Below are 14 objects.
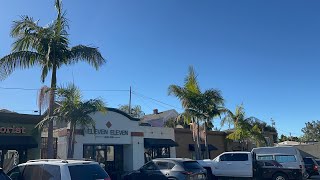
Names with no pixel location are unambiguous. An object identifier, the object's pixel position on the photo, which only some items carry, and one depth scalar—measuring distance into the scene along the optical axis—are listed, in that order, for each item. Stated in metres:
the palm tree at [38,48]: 11.63
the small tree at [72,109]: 11.57
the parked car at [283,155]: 13.86
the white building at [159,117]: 33.57
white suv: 6.35
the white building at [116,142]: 14.25
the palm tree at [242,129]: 23.46
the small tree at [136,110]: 41.97
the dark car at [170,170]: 10.59
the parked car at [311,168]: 17.40
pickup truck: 13.75
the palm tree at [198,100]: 18.31
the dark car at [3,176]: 5.37
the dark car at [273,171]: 13.59
